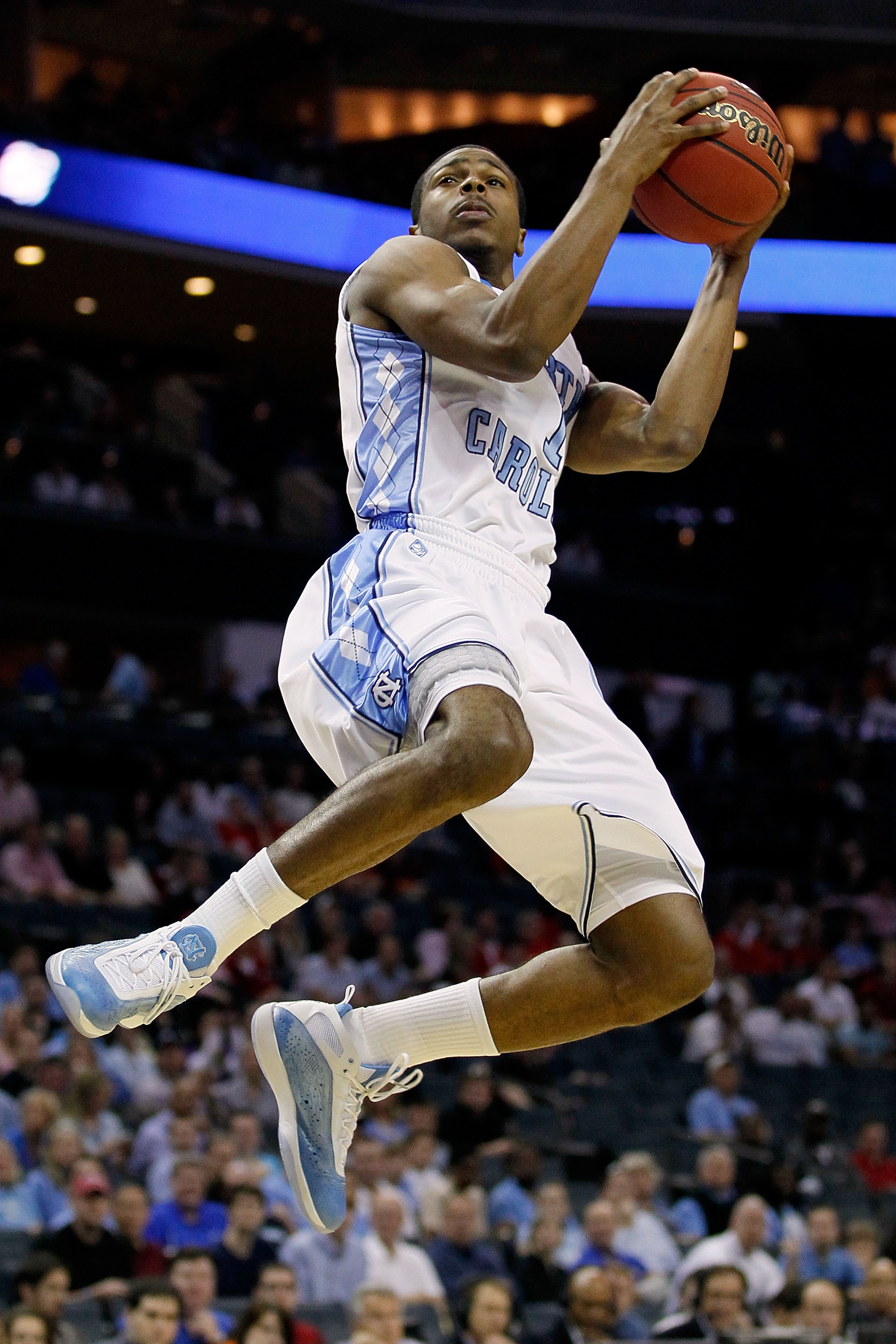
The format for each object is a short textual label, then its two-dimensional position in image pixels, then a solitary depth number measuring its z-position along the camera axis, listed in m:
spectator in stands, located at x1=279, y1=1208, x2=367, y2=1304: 8.57
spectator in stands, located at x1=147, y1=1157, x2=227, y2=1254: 8.42
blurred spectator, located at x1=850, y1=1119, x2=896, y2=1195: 11.76
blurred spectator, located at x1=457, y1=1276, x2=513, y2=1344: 7.73
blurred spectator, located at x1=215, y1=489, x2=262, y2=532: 18.97
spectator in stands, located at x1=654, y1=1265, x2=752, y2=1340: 8.02
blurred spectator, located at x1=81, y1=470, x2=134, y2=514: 17.83
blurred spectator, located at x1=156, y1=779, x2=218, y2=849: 13.94
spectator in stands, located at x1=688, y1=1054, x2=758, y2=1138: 11.95
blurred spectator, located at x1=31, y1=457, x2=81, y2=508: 17.41
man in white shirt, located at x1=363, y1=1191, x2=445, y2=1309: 8.64
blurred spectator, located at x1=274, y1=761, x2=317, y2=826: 14.59
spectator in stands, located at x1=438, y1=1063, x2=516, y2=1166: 10.54
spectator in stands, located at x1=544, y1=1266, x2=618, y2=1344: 8.10
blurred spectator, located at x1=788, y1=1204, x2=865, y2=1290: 9.80
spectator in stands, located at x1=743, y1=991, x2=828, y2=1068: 13.58
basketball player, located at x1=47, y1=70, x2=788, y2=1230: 3.86
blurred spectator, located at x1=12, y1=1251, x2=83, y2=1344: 7.16
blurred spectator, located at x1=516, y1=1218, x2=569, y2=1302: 8.86
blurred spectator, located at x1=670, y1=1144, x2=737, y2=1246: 10.28
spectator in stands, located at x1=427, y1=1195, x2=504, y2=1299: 8.89
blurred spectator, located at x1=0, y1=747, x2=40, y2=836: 12.96
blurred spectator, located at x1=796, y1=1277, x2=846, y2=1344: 8.22
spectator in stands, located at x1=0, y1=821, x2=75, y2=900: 12.20
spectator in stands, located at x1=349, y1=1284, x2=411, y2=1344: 7.26
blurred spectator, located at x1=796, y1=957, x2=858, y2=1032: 14.18
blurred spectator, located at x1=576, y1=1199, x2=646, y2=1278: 9.27
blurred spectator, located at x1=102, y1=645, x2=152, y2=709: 16.58
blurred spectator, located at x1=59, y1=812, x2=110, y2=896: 12.38
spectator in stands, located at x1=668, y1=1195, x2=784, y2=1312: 9.30
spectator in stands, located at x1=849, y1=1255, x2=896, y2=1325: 8.81
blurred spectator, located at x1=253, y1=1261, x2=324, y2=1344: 7.64
